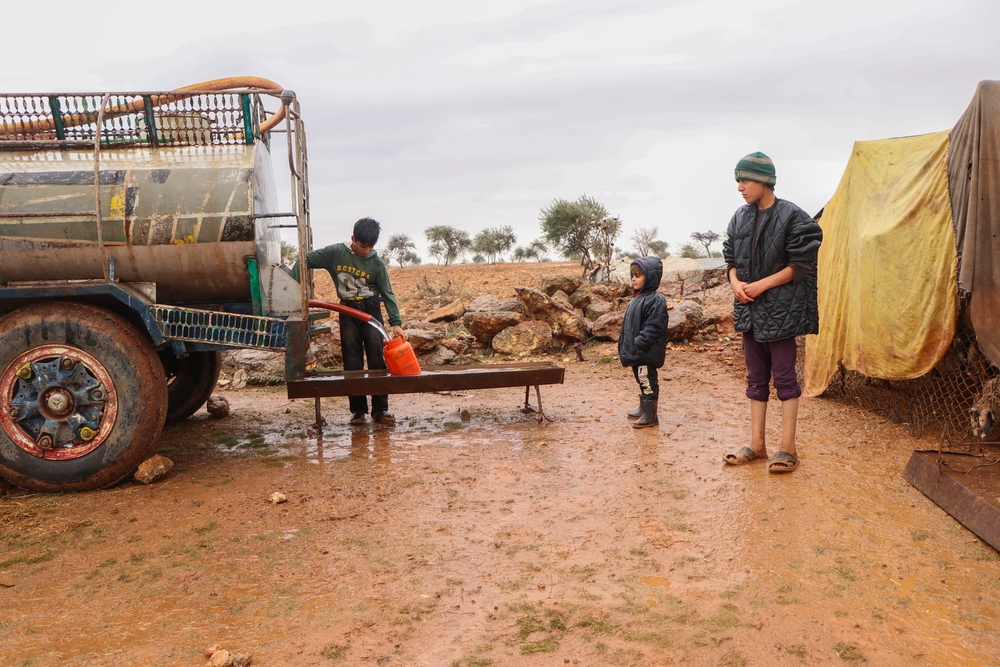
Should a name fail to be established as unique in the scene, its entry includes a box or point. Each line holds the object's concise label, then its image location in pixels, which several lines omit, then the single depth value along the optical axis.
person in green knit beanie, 4.23
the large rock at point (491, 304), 10.31
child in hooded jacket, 5.63
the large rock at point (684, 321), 9.46
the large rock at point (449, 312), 11.17
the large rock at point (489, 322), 9.66
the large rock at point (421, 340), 9.02
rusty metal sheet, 3.32
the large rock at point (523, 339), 9.49
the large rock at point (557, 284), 11.56
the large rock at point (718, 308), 9.98
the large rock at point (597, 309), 11.09
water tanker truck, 4.36
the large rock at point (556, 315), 9.89
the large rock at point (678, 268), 15.60
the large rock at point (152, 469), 4.51
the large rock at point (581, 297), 11.59
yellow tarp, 4.93
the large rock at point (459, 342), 9.48
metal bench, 5.36
